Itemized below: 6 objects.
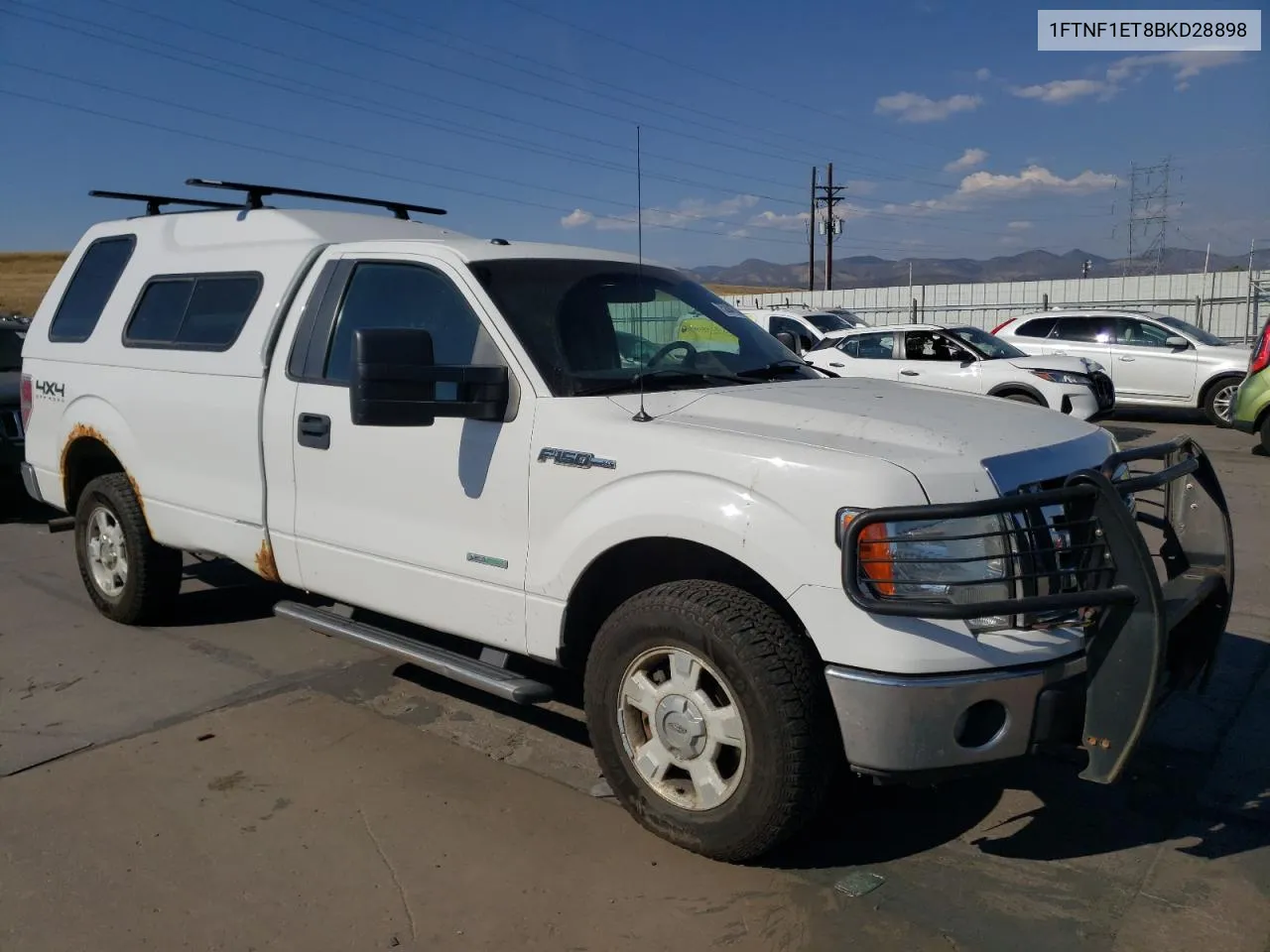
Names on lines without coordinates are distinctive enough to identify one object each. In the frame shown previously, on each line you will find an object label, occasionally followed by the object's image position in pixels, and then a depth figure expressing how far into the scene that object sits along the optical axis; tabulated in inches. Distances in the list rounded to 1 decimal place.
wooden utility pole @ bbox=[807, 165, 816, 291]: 2034.9
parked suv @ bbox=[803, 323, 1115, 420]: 526.6
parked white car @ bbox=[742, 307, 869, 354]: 756.6
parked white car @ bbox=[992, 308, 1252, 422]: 607.8
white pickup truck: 116.2
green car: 463.5
